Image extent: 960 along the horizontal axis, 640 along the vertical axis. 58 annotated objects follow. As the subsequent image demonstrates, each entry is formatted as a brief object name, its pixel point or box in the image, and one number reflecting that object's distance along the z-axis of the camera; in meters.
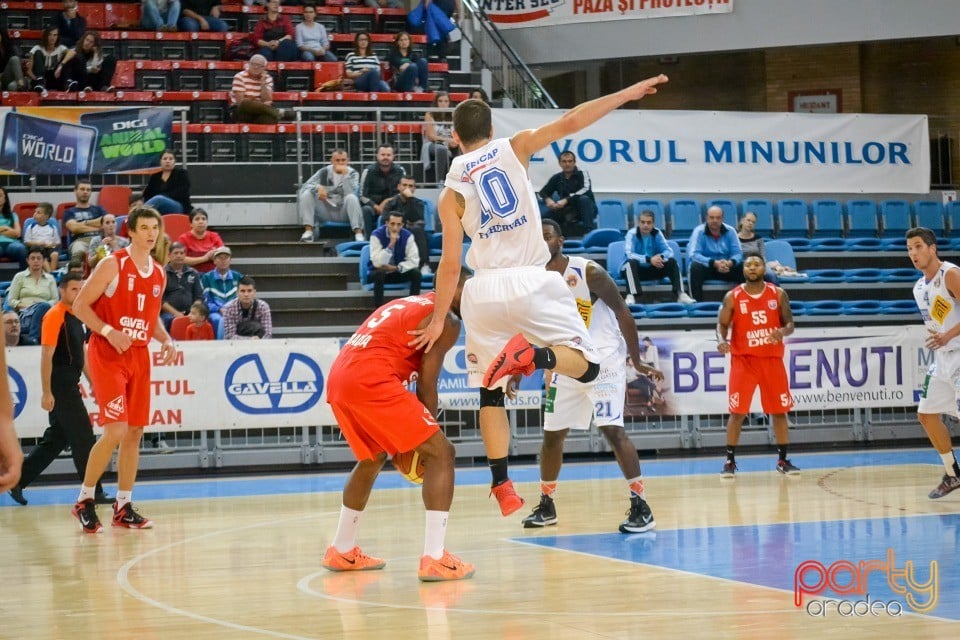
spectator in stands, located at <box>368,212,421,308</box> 15.59
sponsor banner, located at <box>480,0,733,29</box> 22.02
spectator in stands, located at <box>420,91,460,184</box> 18.02
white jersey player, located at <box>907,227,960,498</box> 9.62
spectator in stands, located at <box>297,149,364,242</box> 17.02
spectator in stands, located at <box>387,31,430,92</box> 19.70
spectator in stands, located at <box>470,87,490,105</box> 16.91
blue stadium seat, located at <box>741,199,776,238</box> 19.38
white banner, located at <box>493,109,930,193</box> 18.62
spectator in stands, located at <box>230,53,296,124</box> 18.27
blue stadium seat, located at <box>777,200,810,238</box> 19.53
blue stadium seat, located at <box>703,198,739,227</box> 19.06
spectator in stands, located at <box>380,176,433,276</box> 16.08
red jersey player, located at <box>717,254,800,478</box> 12.41
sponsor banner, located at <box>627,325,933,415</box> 14.34
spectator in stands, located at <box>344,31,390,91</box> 19.59
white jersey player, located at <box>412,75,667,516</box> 6.50
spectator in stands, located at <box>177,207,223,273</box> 15.41
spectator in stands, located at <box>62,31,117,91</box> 18.61
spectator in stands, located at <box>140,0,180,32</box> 20.39
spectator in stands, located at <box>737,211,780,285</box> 17.39
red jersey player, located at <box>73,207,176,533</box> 8.69
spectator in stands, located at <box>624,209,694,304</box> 16.47
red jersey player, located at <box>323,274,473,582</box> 6.40
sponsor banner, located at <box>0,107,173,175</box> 16.58
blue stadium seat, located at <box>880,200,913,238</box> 20.09
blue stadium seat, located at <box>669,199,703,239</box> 18.84
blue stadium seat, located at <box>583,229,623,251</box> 17.39
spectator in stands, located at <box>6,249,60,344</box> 13.87
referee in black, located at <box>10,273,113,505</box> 10.48
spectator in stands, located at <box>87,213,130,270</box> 14.69
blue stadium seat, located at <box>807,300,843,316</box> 16.92
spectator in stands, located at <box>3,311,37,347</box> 12.99
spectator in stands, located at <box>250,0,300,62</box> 19.92
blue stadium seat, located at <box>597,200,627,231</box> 18.47
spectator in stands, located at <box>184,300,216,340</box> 13.77
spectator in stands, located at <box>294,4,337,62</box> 20.17
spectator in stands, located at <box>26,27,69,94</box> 18.64
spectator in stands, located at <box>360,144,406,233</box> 17.00
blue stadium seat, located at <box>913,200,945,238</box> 20.19
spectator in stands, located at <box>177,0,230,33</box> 20.56
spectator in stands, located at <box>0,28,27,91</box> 18.57
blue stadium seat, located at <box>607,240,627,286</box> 16.67
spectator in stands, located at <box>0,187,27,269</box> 15.40
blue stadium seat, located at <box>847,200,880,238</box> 19.95
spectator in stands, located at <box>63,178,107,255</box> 15.56
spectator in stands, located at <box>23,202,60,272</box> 15.25
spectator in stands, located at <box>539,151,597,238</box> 17.12
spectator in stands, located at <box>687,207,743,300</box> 16.73
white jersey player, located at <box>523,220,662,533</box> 8.30
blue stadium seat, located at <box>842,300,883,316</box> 17.11
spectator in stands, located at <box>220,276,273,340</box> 13.98
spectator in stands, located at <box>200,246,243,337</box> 14.93
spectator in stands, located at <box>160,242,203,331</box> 14.40
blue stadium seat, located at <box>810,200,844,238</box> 19.83
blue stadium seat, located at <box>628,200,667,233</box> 18.78
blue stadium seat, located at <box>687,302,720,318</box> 16.22
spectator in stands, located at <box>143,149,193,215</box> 16.53
